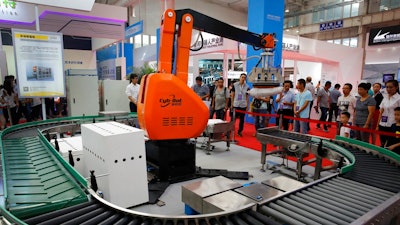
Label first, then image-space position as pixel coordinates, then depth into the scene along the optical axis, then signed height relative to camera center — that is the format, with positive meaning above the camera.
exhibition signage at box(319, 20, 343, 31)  17.29 +3.90
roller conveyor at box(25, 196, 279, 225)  1.38 -0.75
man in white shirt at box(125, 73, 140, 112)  6.61 -0.19
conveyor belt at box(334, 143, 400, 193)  2.01 -0.77
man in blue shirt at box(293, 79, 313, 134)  5.57 -0.46
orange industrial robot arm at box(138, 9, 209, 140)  3.02 -0.18
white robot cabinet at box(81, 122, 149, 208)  2.58 -0.84
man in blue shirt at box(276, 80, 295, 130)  5.95 -0.47
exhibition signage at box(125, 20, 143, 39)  11.23 +2.31
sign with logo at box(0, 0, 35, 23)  7.07 +1.85
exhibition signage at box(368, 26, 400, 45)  14.68 +2.80
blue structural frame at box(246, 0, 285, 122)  7.46 +1.83
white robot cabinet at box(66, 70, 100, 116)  6.89 -0.33
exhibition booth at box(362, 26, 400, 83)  14.79 +1.69
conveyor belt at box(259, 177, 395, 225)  1.45 -0.76
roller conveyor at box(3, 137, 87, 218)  1.49 -0.74
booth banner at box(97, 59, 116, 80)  14.55 +0.68
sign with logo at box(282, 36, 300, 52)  10.98 +1.65
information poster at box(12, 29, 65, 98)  4.44 +0.29
